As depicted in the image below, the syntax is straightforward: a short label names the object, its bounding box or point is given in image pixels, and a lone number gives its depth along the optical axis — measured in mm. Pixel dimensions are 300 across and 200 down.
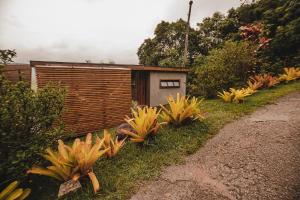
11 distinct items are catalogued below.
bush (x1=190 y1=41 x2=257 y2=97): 10523
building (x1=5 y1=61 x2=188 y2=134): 7328
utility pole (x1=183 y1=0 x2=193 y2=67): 16062
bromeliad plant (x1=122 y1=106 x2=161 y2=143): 4738
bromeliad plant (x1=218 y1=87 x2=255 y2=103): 7927
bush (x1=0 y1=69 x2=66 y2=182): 3229
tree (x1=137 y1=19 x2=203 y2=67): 22078
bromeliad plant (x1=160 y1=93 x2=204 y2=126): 5539
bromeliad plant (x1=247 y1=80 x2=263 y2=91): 9856
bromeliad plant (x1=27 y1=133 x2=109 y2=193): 3521
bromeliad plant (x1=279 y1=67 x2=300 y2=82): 10938
